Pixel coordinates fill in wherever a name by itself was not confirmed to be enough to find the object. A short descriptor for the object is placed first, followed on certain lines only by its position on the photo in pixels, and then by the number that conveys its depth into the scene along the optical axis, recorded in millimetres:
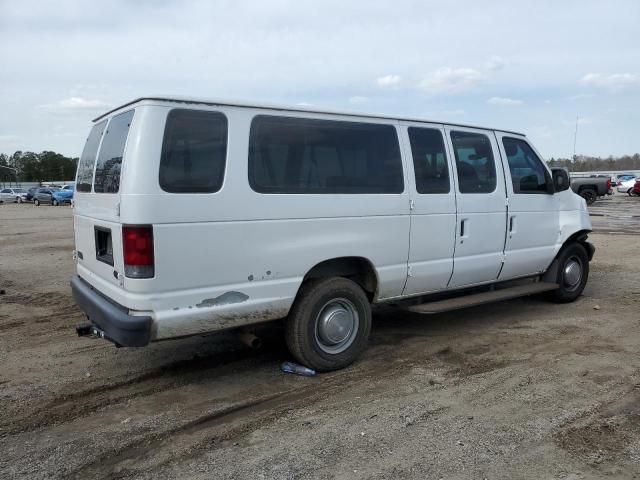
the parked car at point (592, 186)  27422
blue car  43688
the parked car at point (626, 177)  42797
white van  3889
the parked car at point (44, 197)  45031
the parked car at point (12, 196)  51781
